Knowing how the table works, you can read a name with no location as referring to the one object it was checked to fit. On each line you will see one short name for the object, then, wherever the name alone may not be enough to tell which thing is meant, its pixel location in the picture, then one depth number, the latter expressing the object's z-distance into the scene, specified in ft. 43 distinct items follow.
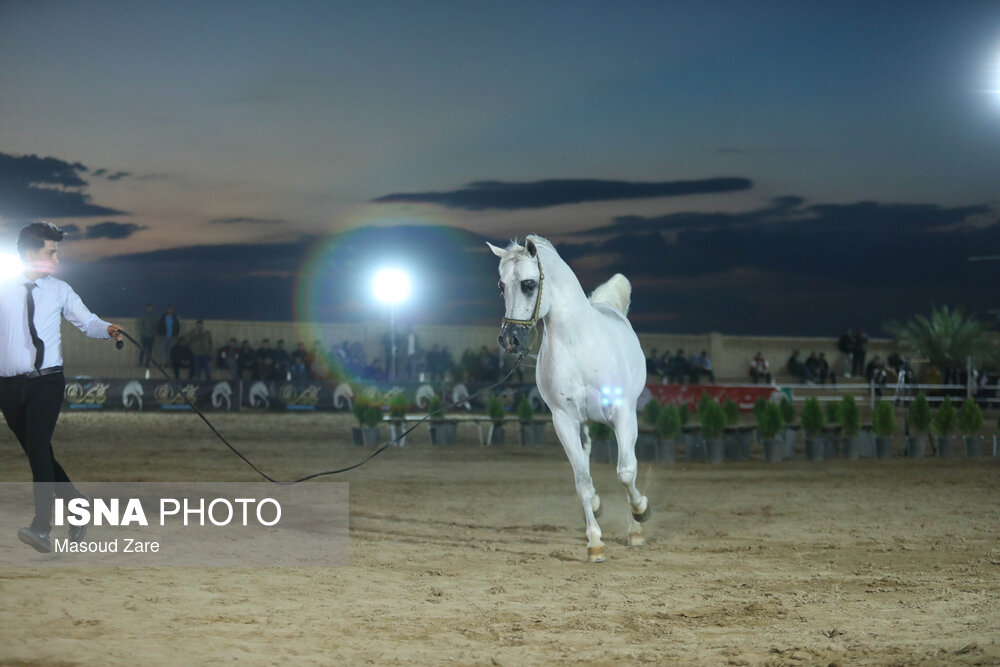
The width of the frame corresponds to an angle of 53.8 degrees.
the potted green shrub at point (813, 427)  55.31
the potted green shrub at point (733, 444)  55.21
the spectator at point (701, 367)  108.68
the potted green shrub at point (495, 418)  63.16
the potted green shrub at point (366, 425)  59.47
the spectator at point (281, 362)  90.38
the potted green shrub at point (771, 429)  54.19
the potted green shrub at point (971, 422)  55.57
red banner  87.56
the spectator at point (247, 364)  88.48
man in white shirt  23.08
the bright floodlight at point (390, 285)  107.76
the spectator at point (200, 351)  89.15
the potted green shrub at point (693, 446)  55.01
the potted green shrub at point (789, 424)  57.26
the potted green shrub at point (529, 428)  63.87
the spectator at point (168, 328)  90.22
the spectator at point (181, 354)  87.20
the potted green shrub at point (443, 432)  62.75
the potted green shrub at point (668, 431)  52.85
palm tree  128.88
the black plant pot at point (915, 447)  56.95
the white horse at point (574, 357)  23.88
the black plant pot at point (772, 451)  54.54
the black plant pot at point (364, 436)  62.28
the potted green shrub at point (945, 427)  56.39
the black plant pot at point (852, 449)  56.75
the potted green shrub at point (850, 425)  55.98
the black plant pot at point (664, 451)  53.67
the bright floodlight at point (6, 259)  67.26
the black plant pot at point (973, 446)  57.00
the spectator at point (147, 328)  89.45
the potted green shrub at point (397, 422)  59.82
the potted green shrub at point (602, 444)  52.75
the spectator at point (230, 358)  89.97
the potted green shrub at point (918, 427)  57.06
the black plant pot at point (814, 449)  55.57
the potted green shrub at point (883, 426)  56.13
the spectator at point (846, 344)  116.57
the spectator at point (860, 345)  117.91
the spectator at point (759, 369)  116.78
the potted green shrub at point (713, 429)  53.93
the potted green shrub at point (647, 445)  53.72
